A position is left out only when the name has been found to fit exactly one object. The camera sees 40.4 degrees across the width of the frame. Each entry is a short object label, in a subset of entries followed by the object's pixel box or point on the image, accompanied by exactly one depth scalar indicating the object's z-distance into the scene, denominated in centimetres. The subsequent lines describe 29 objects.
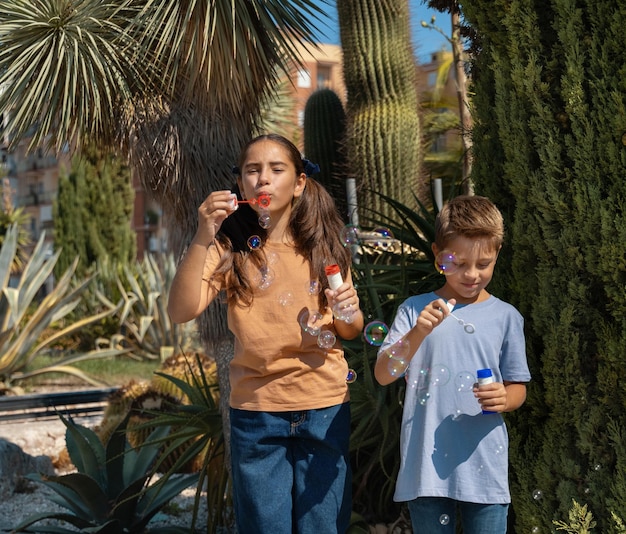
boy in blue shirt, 231
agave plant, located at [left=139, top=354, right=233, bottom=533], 386
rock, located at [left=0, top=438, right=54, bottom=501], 546
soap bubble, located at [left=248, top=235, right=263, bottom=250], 257
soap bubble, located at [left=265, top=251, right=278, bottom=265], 256
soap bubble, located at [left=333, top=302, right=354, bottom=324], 229
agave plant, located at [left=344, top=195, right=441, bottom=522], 325
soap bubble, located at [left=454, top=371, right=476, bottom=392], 233
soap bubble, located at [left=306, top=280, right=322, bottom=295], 250
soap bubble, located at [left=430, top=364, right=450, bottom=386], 234
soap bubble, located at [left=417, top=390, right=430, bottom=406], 238
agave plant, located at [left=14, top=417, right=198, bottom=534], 401
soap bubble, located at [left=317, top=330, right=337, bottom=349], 244
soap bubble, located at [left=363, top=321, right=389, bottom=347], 260
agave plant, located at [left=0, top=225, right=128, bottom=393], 876
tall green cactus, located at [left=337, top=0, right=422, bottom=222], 811
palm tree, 406
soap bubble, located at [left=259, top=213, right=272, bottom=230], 244
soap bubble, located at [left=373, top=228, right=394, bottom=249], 326
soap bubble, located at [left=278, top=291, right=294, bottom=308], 249
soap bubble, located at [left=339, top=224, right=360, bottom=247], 268
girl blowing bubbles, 243
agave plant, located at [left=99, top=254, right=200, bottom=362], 1330
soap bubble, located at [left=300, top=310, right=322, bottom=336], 245
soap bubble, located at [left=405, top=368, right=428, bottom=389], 238
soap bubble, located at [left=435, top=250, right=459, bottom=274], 230
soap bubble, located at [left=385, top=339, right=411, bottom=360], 228
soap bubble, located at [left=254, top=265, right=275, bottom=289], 251
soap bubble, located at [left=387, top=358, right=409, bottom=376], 229
